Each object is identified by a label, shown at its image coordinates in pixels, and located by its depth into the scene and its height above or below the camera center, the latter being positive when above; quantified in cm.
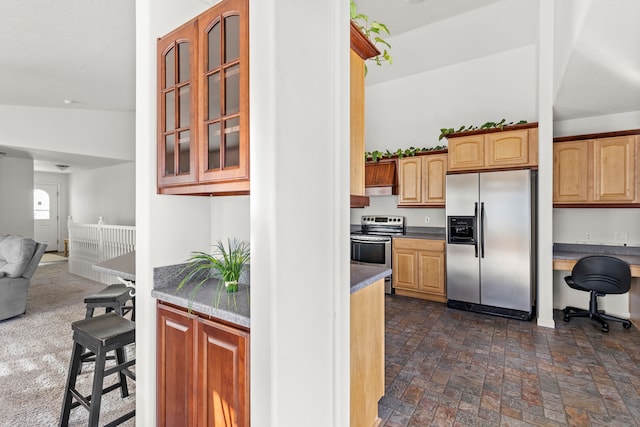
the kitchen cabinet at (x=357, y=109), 165 +56
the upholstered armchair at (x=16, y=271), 379 -74
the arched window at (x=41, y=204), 929 +24
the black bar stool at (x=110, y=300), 262 -74
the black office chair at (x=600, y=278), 317 -71
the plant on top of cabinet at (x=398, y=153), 489 +96
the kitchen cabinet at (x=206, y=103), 132 +51
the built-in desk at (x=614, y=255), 343 -53
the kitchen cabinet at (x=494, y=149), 372 +79
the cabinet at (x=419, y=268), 445 -84
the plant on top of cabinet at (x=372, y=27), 175 +110
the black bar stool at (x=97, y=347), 167 -75
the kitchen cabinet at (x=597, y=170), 345 +48
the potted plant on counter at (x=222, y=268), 159 -31
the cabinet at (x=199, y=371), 129 -73
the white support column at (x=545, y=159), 347 +59
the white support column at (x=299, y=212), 110 +0
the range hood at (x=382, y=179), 509 +55
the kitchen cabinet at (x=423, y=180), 464 +48
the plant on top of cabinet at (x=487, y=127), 394 +112
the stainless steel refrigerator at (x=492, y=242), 370 -39
